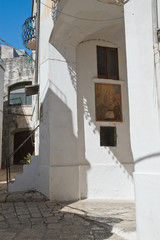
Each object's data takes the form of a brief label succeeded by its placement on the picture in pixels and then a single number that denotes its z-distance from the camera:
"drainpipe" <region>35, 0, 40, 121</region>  8.27
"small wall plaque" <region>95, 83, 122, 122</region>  7.05
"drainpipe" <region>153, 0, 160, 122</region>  3.07
